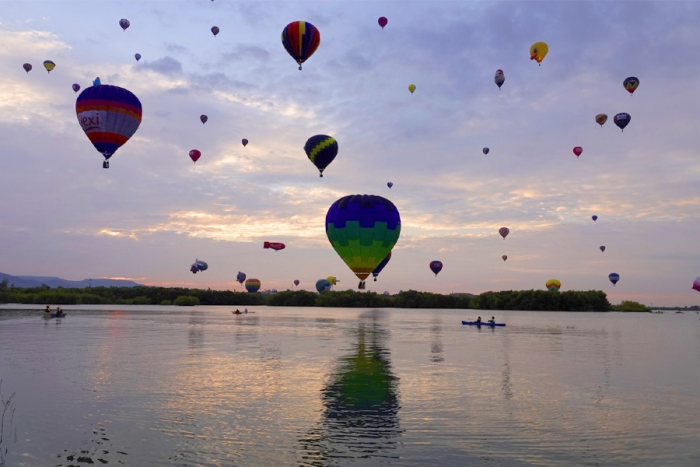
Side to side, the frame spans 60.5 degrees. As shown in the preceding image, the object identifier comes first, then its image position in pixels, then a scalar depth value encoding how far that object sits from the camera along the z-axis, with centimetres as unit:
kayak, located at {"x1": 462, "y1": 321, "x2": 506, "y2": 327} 8220
